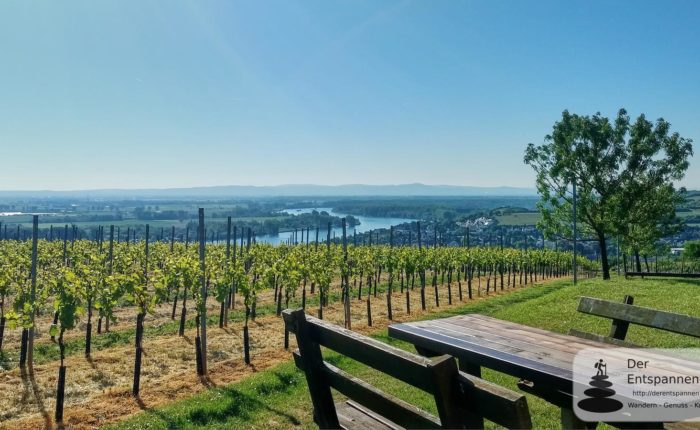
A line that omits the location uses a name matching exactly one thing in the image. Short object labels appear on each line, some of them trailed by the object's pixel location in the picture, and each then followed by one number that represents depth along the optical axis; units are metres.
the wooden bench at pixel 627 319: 3.77
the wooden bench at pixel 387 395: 1.95
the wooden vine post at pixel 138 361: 8.16
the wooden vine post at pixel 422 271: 17.75
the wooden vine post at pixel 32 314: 9.59
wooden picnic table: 2.95
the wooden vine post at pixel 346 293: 13.20
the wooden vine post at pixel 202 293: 9.30
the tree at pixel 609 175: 23.27
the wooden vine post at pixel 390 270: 15.59
